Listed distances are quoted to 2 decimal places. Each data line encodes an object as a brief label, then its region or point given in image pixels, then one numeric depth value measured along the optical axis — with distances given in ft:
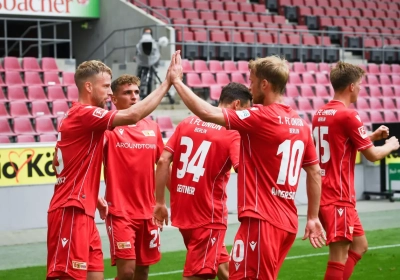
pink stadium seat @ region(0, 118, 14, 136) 53.26
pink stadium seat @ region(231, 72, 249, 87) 68.49
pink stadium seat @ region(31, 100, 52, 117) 57.00
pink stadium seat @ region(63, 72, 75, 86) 62.34
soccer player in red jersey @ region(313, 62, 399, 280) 24.14
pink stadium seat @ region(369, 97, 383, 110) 74.48
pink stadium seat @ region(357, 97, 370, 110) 72.90
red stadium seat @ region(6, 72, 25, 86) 59.81
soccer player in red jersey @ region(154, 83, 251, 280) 22.53
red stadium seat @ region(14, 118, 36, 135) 54.03
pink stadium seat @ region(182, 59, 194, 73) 67.34
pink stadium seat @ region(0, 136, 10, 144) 51.88
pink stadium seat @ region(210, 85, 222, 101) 64.75
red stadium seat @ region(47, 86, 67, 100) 59.93
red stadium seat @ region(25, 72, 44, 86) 60.64
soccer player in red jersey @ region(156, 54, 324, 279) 18.75
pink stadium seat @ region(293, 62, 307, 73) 74.61
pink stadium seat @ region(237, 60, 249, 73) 70.59
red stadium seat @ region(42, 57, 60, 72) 63.67
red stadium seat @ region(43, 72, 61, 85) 61.41
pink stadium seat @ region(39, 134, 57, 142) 52.90
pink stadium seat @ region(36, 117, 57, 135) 54.78
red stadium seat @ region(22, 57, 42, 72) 62.44
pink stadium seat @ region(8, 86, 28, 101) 58.13
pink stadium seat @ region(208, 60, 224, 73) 69.36
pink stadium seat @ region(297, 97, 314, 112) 68.69
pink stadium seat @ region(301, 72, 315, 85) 73.51
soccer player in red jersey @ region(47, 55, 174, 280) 20.31
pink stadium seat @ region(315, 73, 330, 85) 74.59
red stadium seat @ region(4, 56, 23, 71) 61.36
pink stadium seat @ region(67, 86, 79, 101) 60.79
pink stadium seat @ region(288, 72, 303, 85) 72.52
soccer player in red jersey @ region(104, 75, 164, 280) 24.06
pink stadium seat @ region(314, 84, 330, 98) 72.64
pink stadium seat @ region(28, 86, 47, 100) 59.06
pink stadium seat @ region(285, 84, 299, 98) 70.18
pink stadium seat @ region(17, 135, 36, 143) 52.47
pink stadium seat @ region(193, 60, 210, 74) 68.39
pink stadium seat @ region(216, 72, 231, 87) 67.72
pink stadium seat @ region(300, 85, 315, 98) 71.66
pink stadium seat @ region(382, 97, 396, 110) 75.92
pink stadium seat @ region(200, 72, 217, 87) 66.65
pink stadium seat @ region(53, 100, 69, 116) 57.98
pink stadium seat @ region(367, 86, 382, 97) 76.48
